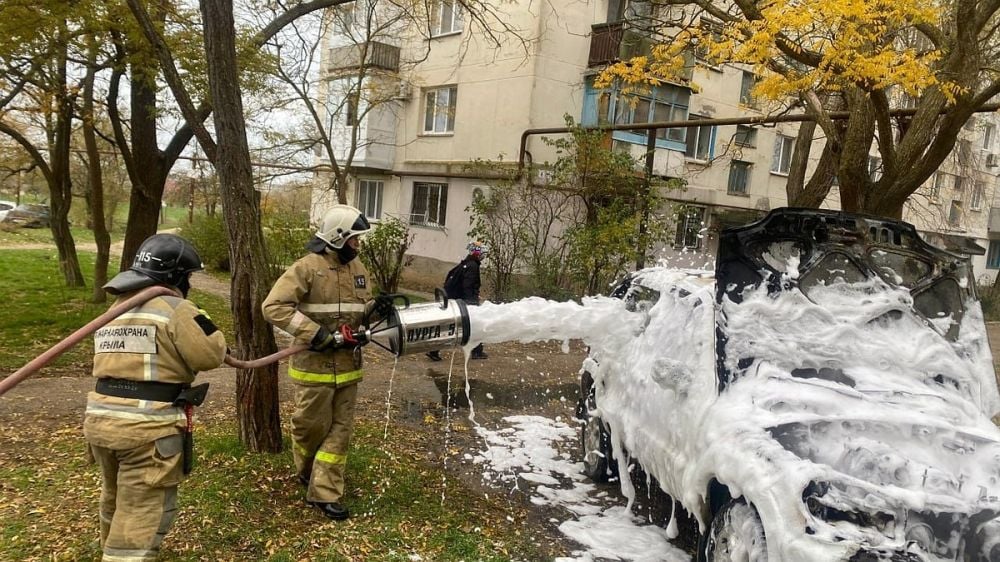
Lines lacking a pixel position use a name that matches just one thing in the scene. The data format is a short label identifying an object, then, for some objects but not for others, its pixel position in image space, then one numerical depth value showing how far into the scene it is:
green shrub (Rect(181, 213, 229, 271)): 18.55
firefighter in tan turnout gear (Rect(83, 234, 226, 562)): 2.96
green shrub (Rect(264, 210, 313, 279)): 12.71
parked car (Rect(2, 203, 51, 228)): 34.09
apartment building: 17.09
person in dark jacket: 8.91
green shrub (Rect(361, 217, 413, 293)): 12.94
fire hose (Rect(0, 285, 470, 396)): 4.01
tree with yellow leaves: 5.27
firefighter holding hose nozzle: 3.96
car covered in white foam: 2.47
